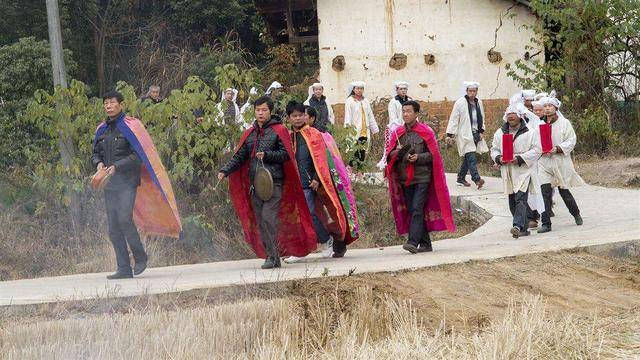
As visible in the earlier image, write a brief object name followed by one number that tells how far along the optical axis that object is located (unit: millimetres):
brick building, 24969
